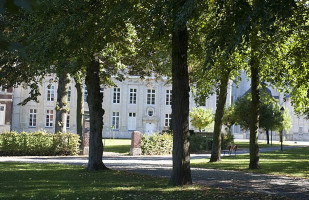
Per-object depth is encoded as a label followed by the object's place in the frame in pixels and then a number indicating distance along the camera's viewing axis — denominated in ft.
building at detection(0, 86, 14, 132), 172.96
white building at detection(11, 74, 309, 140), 192.85
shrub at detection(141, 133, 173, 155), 92.17
